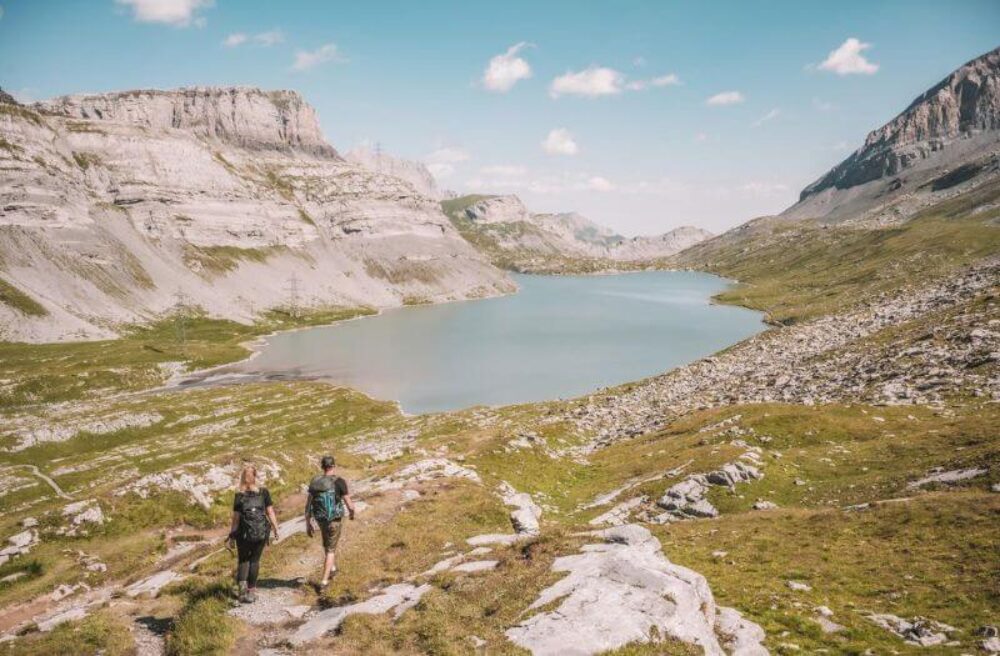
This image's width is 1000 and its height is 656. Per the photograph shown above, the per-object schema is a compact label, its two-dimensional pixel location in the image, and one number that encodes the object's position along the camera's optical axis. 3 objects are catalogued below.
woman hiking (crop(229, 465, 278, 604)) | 16.78
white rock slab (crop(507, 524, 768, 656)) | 12.84
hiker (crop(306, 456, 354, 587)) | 17.92
